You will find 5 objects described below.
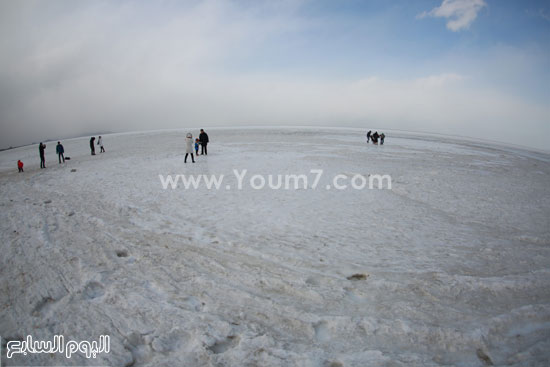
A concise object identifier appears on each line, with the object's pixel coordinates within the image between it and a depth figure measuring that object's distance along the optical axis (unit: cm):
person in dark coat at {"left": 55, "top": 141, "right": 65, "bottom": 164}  2039
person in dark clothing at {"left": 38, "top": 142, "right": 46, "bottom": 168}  1830
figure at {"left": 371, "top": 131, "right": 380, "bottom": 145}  3424
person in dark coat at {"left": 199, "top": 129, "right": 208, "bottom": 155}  2128
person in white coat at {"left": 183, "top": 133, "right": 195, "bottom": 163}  1789
